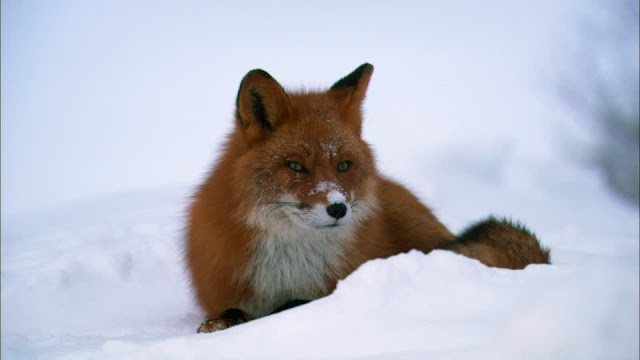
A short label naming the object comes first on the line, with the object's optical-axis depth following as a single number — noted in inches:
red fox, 222.2
